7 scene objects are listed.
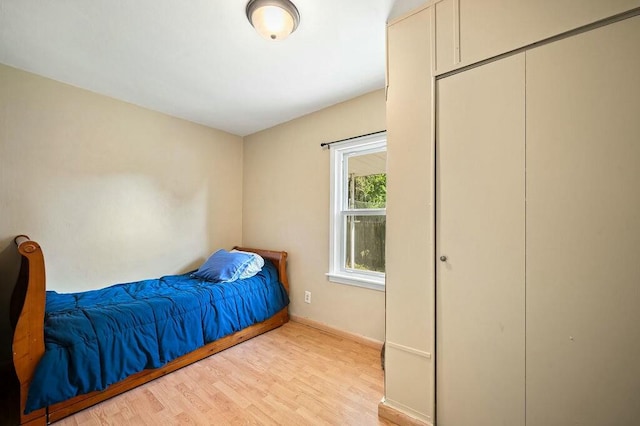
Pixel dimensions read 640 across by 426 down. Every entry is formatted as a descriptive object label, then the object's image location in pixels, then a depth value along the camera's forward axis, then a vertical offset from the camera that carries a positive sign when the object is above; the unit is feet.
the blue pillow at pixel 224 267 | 8.23 -1.89
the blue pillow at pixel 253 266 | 8.55 -1.95
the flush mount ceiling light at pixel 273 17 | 4.44 +3.68
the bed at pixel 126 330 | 4.38 -2.78
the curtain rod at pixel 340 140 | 7.59 +2.47
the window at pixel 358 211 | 7.91 +0.06
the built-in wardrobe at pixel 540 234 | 3.15 -0.29
